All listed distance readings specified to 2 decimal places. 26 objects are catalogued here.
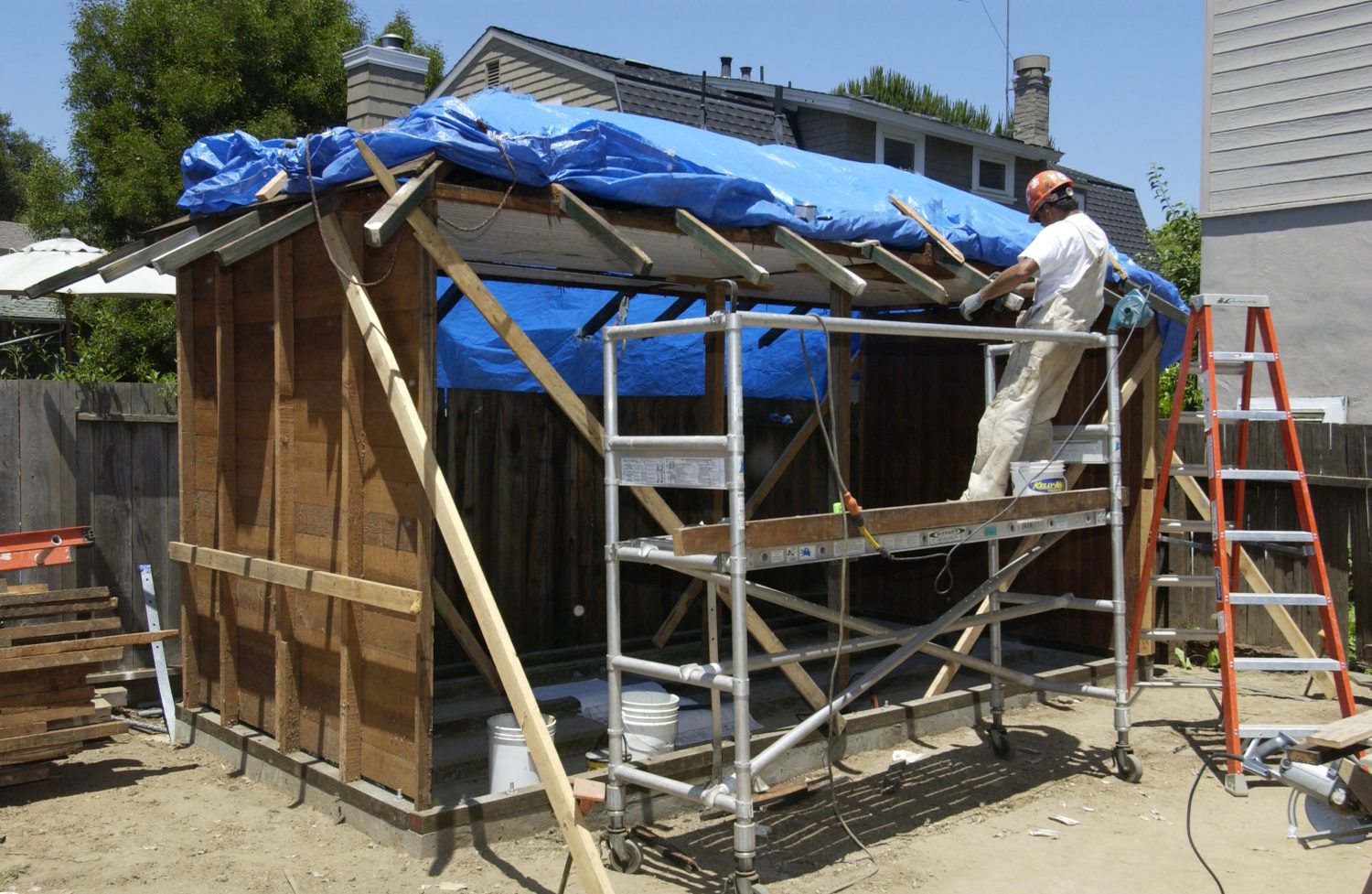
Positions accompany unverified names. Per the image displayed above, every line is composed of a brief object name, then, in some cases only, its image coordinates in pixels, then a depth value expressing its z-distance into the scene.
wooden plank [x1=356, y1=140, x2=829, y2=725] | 5.19
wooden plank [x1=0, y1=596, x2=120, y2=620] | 6.45
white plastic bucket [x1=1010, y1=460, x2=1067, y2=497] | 6.27
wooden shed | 5.36
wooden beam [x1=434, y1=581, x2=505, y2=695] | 6.97
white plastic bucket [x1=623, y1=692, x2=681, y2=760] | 6.06
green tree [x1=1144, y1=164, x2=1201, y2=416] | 17.11
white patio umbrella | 9.24
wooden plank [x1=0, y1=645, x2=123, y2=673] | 5.99
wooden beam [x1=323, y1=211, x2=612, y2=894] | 4.51
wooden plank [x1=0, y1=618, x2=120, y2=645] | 6.21
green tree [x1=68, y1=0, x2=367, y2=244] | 16.36
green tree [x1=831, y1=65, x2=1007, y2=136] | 43.47
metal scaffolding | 4.55
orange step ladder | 6.55
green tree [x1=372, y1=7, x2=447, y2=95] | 21.81
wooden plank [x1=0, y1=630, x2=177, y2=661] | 6.07
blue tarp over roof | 5.41
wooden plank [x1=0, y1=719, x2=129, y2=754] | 6.02
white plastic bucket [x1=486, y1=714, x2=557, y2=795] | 5.63
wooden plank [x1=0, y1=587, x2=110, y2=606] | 6.46
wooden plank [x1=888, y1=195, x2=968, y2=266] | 7.24
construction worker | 6.22
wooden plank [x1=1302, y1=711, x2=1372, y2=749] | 3.66
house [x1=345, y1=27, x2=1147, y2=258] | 17.78
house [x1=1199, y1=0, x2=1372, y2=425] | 11.32
